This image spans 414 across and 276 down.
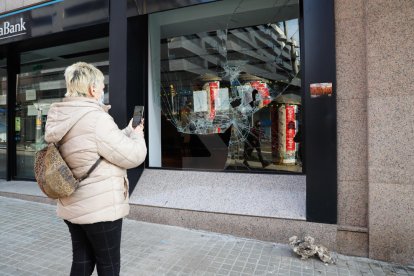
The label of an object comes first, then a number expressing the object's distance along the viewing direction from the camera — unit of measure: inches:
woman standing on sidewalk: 75.7
